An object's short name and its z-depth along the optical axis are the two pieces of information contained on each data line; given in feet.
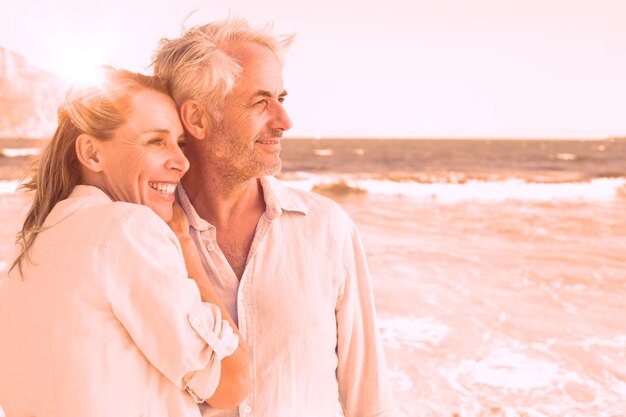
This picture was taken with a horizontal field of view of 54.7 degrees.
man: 6.98
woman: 5.23
